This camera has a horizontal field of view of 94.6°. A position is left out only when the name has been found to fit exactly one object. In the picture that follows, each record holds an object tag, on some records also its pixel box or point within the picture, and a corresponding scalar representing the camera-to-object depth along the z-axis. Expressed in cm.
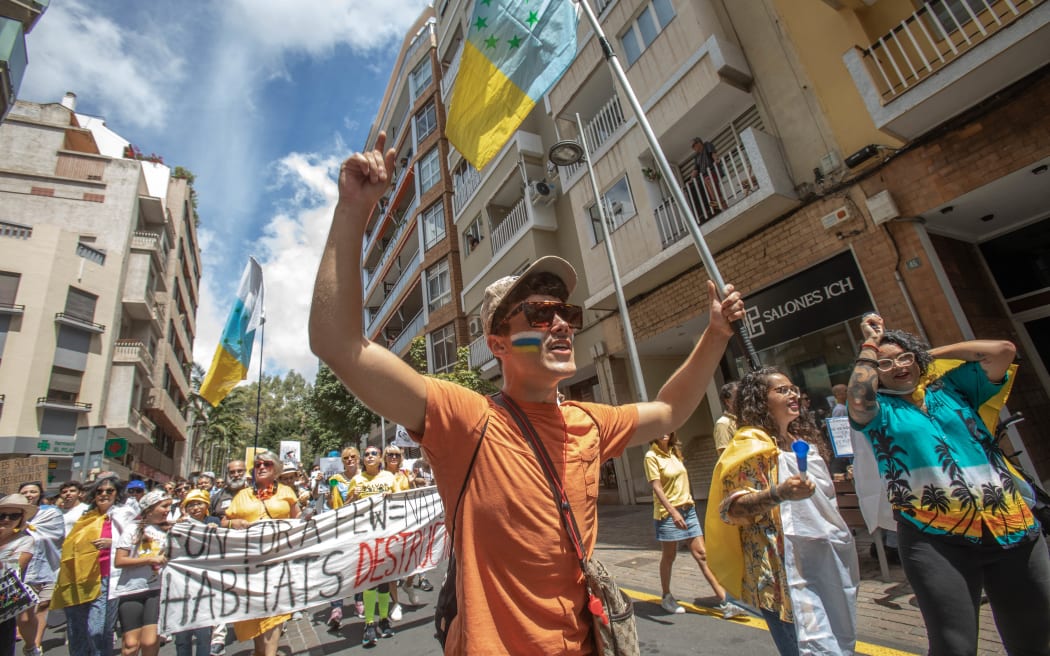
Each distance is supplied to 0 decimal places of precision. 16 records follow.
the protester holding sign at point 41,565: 533
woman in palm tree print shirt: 228
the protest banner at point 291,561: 440
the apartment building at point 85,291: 2041
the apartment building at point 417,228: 2125
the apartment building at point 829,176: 654
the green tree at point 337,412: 2956
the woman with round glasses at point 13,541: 428
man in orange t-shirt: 117
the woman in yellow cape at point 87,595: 474
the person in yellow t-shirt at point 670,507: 499
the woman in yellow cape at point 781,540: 239
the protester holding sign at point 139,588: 426
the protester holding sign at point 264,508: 448
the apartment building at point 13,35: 572
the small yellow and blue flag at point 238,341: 992
